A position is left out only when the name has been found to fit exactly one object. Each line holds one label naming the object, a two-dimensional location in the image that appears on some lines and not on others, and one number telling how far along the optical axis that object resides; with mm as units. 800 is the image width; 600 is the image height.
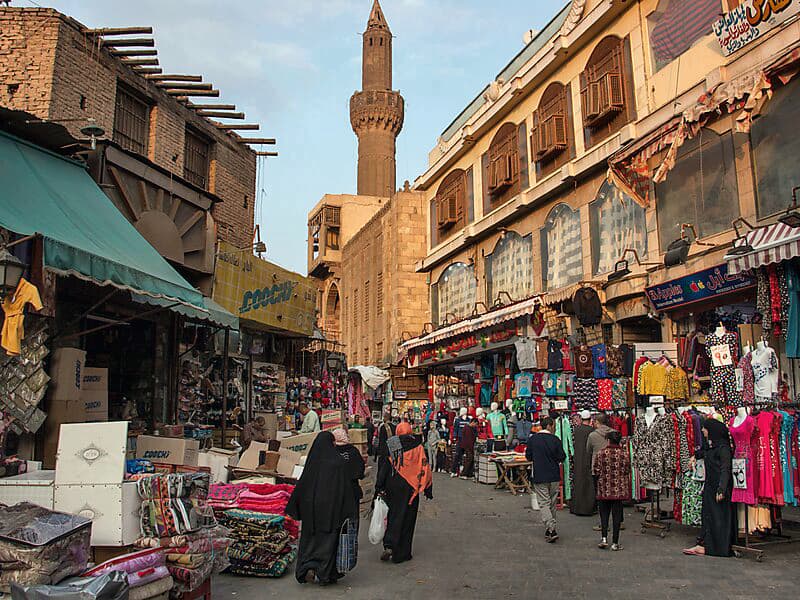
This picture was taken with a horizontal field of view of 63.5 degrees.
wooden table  13352
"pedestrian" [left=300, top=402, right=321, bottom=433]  13875
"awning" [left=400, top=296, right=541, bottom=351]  15170
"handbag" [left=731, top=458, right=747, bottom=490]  7379
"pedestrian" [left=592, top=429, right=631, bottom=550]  7695
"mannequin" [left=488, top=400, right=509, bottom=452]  15656
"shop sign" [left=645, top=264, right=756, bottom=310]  9838
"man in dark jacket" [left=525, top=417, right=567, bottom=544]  8375
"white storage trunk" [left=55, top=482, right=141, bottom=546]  4910
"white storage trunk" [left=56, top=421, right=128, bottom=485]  5008
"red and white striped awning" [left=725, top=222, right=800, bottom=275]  8164
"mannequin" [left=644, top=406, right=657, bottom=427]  9019
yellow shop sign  14281
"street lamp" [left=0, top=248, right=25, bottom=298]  5953
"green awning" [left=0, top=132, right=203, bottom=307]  7059
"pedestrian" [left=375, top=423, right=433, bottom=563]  7301
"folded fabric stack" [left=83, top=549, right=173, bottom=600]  4391
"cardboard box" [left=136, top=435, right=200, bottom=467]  8039
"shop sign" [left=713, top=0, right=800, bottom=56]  9742
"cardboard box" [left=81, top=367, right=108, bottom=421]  8938
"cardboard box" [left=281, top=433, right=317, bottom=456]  10352
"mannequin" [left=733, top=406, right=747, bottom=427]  7531
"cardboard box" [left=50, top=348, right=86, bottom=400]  7676
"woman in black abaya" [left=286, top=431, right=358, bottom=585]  6230
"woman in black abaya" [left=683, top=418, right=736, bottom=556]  7344
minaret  50281
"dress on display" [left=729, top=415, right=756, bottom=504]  7324
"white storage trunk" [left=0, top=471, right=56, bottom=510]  5023
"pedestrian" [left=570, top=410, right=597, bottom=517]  10586
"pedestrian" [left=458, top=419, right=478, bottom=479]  16219
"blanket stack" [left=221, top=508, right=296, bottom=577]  6477
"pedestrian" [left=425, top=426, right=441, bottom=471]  17844
